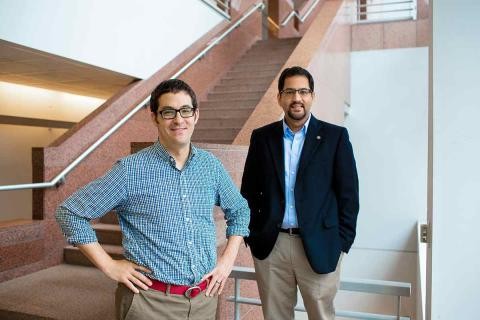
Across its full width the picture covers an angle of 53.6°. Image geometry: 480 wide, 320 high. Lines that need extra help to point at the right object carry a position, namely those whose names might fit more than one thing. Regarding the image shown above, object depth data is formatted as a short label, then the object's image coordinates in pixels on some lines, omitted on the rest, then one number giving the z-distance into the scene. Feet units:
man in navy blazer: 7.75
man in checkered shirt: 5.60
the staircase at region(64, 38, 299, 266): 15.81
